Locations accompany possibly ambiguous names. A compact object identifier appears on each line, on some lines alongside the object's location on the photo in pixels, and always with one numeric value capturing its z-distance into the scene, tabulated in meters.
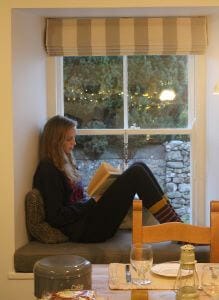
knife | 1.55
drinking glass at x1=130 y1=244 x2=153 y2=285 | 1.51
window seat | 2.68
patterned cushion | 2.84
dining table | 1.43
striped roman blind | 3.17
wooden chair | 1.91
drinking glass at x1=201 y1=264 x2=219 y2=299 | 1.41
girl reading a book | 2.83
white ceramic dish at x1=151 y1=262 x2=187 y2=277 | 1.60
